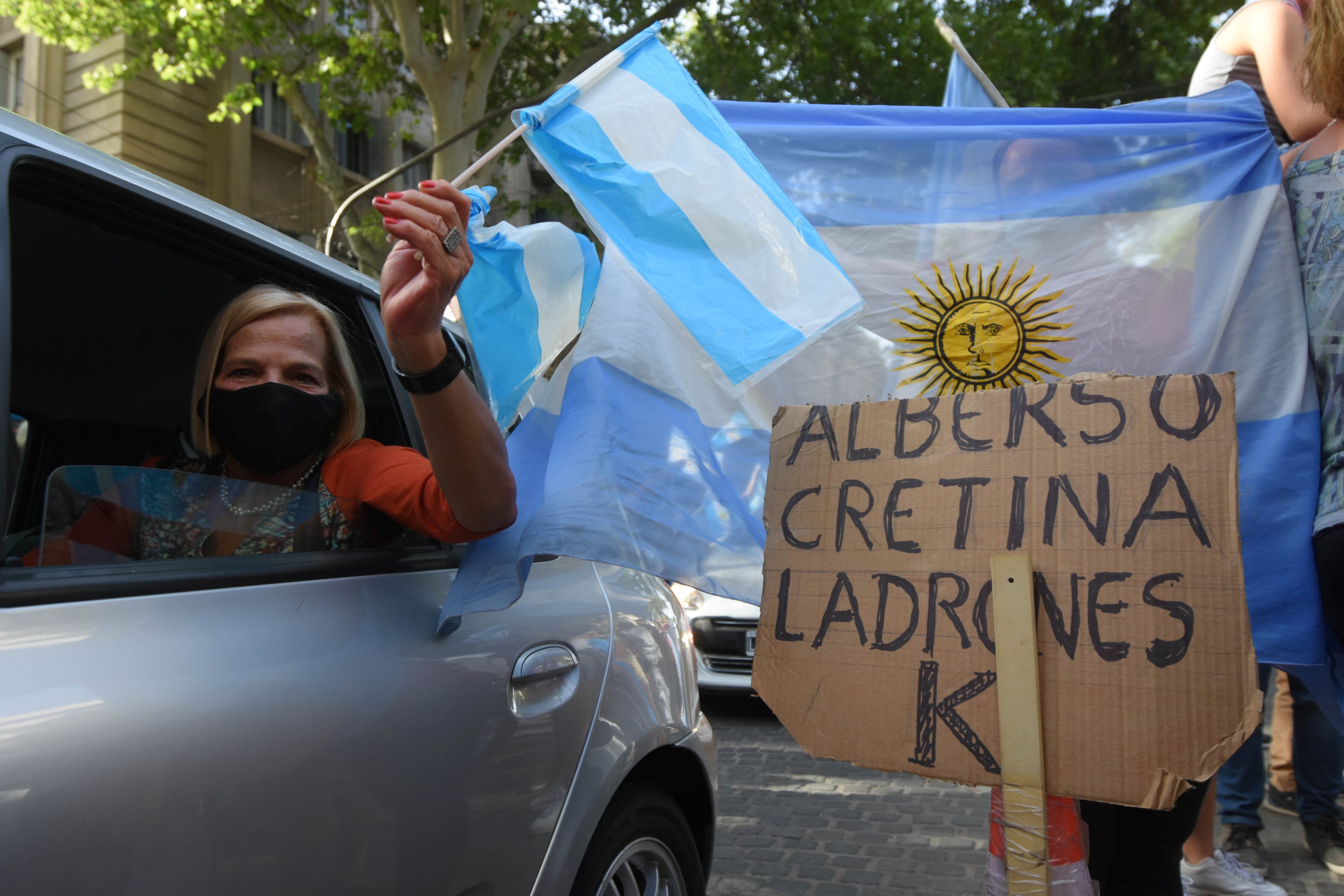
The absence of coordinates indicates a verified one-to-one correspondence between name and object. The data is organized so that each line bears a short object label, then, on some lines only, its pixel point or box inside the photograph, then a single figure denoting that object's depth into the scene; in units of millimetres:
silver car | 1190
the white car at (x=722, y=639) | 6547
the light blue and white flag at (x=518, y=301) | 2104
